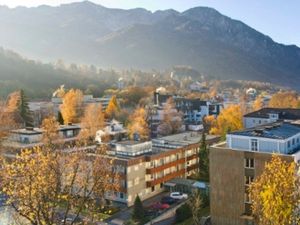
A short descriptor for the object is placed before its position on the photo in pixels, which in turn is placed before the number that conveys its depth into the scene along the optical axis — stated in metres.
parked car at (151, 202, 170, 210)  38.92
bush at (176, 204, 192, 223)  35.69
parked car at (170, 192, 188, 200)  41.72
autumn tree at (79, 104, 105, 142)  57.11
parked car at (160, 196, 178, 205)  40.88
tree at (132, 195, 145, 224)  35.59
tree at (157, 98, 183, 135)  71.36
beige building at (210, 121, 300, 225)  30.88
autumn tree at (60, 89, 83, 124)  73.94
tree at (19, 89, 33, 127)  69.72
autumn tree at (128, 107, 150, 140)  62.50
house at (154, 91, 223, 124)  91.19
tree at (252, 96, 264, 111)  85.75
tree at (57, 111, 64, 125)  66.62
